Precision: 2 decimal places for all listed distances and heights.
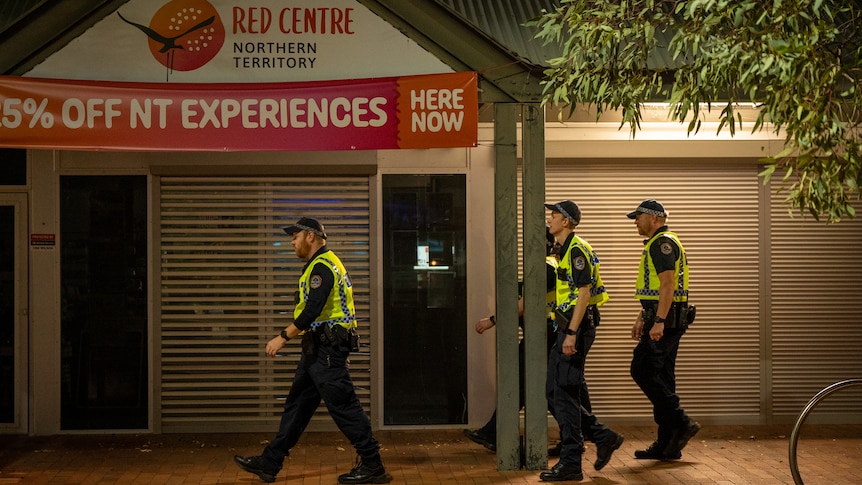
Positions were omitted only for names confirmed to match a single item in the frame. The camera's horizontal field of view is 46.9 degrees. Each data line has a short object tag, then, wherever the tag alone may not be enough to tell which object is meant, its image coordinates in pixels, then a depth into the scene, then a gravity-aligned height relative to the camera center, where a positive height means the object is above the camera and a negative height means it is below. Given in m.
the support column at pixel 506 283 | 8.10 -0.23
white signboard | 7.96 +1.72
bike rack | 6.69 -1.08
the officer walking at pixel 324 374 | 7.73 -0.93
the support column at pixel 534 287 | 8.10 -0.27
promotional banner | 7.79 +1.13
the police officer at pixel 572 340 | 7.94 -0.69
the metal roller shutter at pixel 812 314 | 10.33 -0.64
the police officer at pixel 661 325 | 8.47 -0.61
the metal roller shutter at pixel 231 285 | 9.99 -0.29
